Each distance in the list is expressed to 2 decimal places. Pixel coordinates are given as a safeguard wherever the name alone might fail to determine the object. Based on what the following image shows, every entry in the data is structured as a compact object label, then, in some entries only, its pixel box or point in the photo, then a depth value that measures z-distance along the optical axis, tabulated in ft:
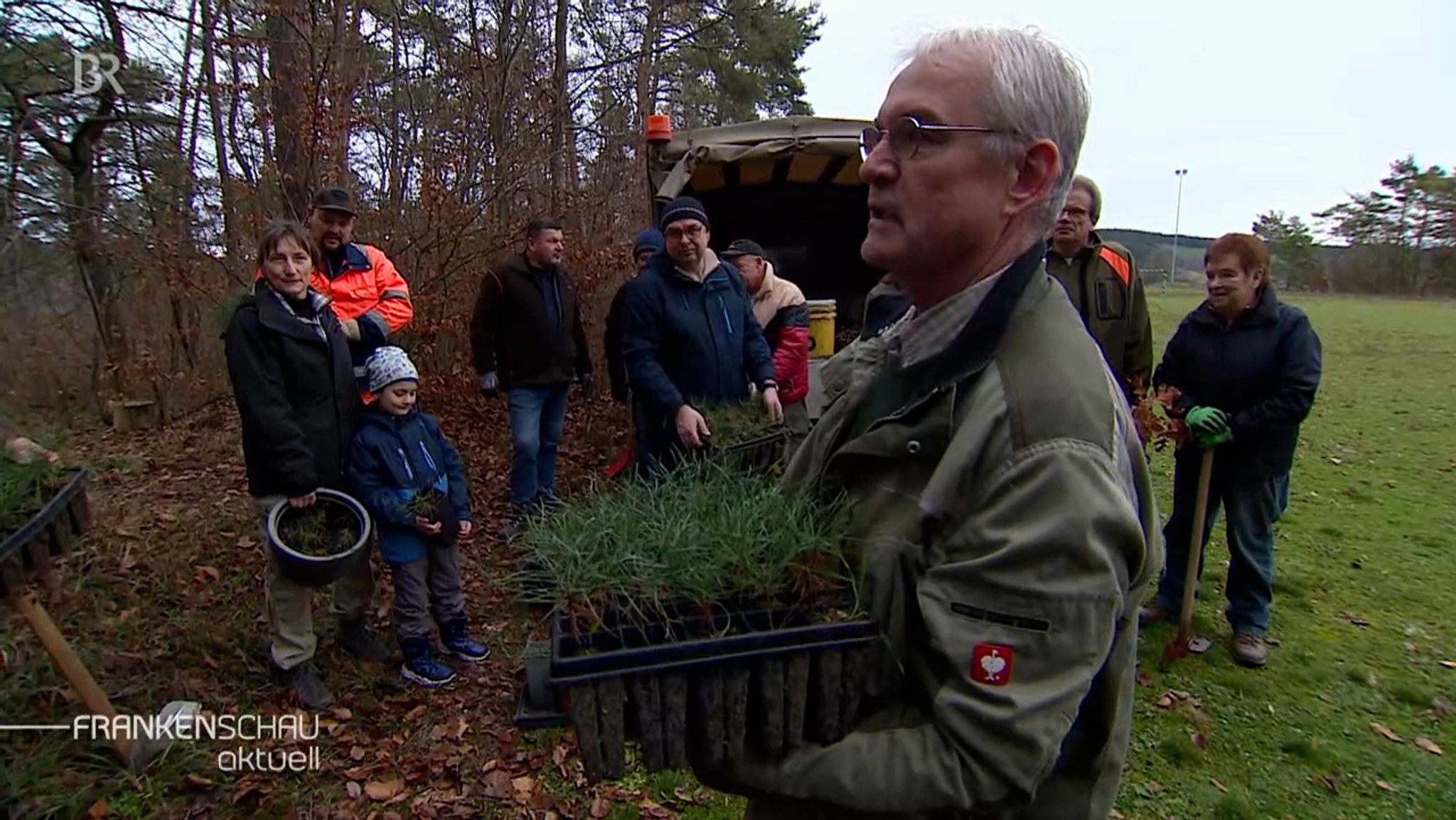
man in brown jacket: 19.20
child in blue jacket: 12.50
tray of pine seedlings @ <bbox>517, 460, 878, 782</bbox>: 3.62
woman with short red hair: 12.79
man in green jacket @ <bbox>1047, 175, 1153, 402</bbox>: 13.19
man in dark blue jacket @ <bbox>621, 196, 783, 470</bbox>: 14.85
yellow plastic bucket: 22.17
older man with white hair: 3.26
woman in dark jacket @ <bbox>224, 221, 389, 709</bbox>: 11.55
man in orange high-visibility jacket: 13.96
